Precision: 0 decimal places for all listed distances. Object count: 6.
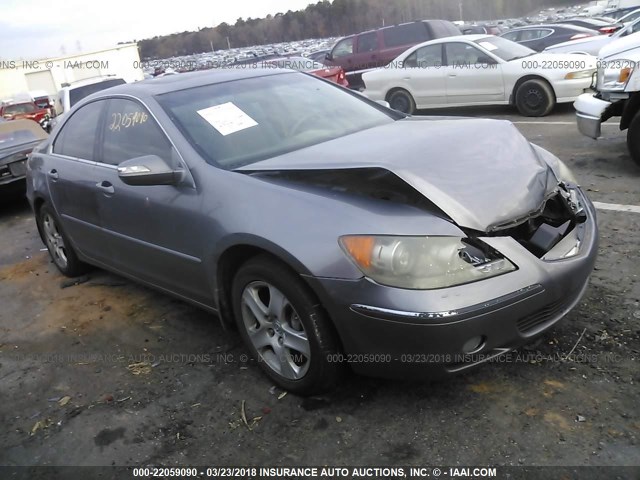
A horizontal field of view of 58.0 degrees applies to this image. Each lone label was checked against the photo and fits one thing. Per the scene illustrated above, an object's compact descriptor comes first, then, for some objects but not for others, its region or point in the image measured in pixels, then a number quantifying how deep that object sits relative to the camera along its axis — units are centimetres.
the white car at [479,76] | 940
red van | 1480
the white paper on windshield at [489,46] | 1018
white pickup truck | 570
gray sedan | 240
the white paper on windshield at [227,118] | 336
